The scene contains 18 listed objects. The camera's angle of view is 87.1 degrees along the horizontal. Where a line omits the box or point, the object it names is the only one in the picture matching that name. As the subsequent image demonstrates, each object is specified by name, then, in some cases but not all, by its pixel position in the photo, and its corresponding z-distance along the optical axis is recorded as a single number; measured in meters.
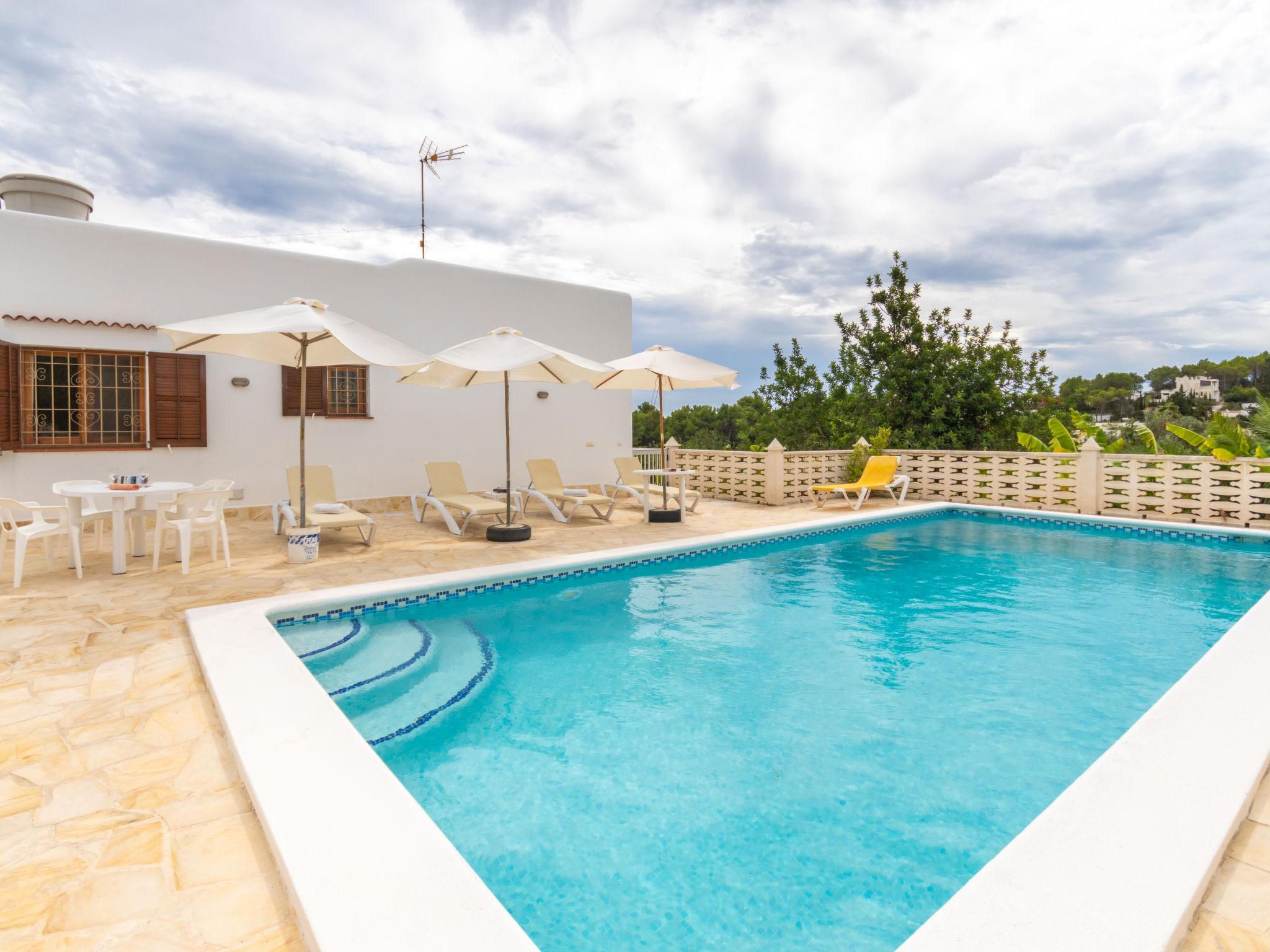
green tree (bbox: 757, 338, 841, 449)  20.89
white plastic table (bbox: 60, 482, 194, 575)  6.51
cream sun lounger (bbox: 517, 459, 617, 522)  10.68
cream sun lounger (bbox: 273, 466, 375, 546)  8.12
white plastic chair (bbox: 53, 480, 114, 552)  6.83
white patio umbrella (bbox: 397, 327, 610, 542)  8.30
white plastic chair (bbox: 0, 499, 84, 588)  6.03
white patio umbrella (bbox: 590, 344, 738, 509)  10.36
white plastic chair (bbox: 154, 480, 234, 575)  6.60
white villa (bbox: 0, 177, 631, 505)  8.87
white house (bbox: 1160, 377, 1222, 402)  43.06
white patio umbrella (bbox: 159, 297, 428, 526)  6.92
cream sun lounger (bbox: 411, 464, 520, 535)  9.44
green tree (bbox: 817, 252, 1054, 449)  17.56
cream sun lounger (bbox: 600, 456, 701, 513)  11.37
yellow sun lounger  12.83
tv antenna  13.94
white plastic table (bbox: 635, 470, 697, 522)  10.44
